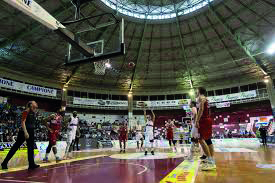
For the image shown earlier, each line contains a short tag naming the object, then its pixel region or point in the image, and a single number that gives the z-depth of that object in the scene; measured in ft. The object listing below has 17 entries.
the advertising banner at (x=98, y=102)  101.78
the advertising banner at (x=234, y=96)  99.30
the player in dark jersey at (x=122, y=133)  41.22
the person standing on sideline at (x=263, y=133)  56.12
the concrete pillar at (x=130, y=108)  109.88
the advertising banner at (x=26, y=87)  75.58
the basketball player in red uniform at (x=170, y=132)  42.03
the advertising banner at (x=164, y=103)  111.55
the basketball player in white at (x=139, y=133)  52.01
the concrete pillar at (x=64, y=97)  95.88
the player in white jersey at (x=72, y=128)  28.66
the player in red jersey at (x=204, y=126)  16.98
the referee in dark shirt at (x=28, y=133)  18.37
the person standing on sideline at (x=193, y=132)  22.59
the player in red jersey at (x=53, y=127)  24.61
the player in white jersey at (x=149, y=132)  32.45
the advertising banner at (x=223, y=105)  104.12
